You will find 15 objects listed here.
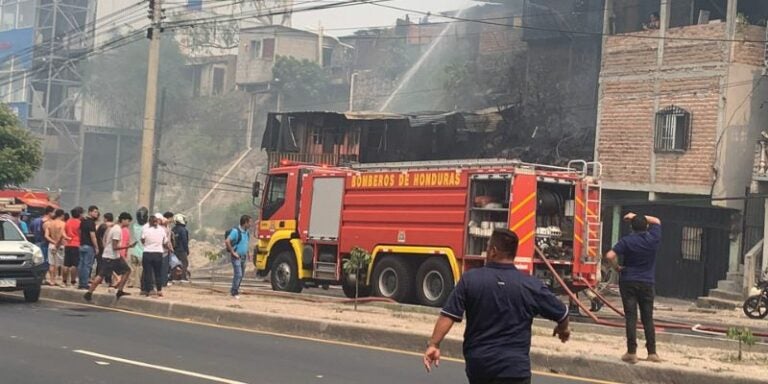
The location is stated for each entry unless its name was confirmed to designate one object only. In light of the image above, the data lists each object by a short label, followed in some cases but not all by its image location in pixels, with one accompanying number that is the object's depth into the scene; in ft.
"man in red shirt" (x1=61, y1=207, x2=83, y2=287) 66.23
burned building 116.47
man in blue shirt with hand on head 35.12
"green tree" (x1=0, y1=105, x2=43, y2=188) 123.95
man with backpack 62.59
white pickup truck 56.95
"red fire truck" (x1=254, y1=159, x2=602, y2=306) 59.67
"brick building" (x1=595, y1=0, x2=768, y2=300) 90.63
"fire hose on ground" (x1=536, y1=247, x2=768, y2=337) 49.22
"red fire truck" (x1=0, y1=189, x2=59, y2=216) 108.68
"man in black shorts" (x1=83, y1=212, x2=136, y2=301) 59.57
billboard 262.88
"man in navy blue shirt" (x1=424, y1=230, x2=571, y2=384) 18.37
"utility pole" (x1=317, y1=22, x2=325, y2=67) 246.49
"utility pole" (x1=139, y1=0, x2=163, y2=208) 78.64
